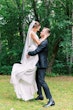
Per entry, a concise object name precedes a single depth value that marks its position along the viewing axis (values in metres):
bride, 4.74
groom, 4.57
